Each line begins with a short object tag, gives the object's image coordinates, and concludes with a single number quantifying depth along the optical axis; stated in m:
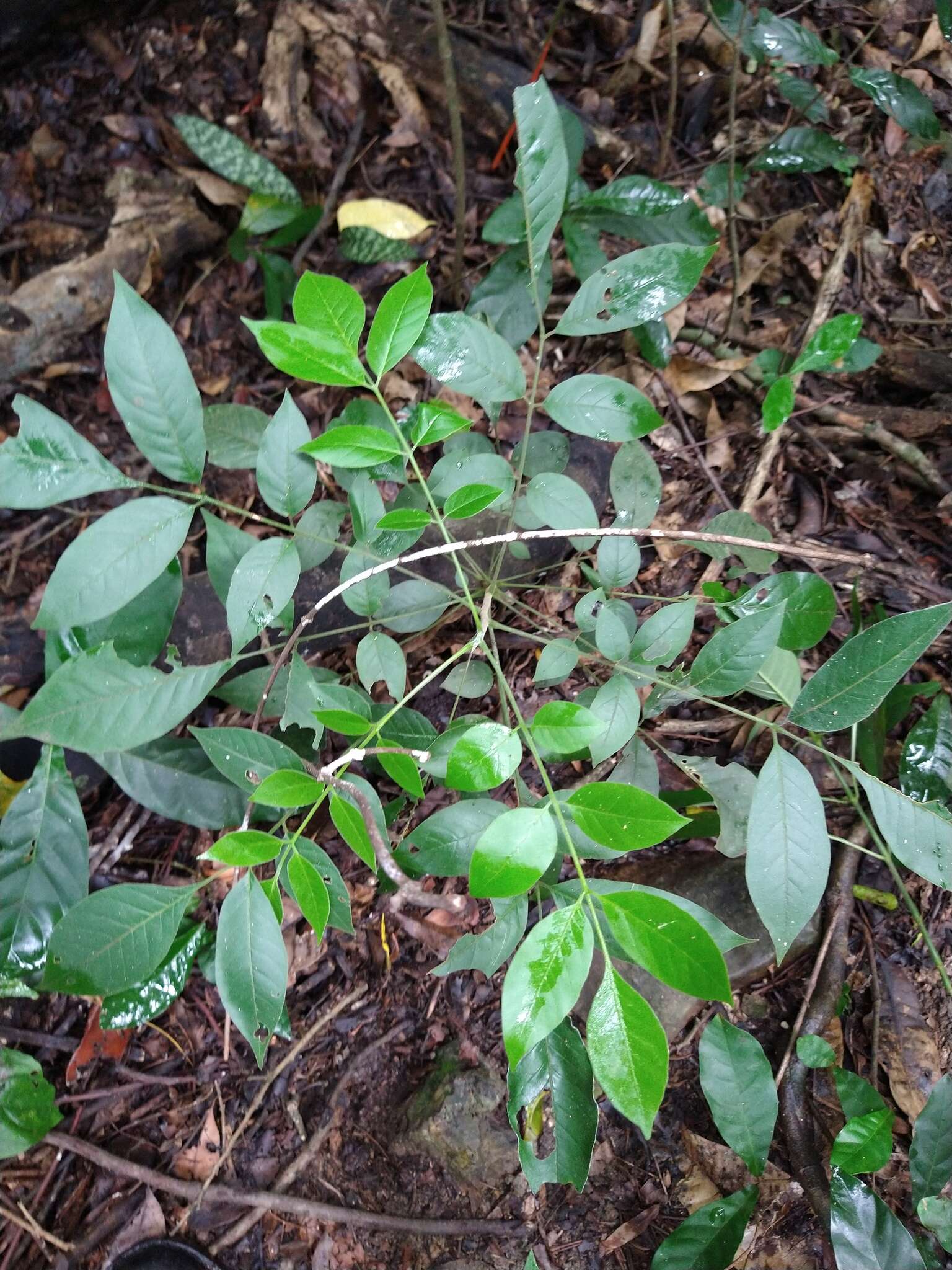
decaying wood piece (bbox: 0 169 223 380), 0.89
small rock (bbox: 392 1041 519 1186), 0.67
